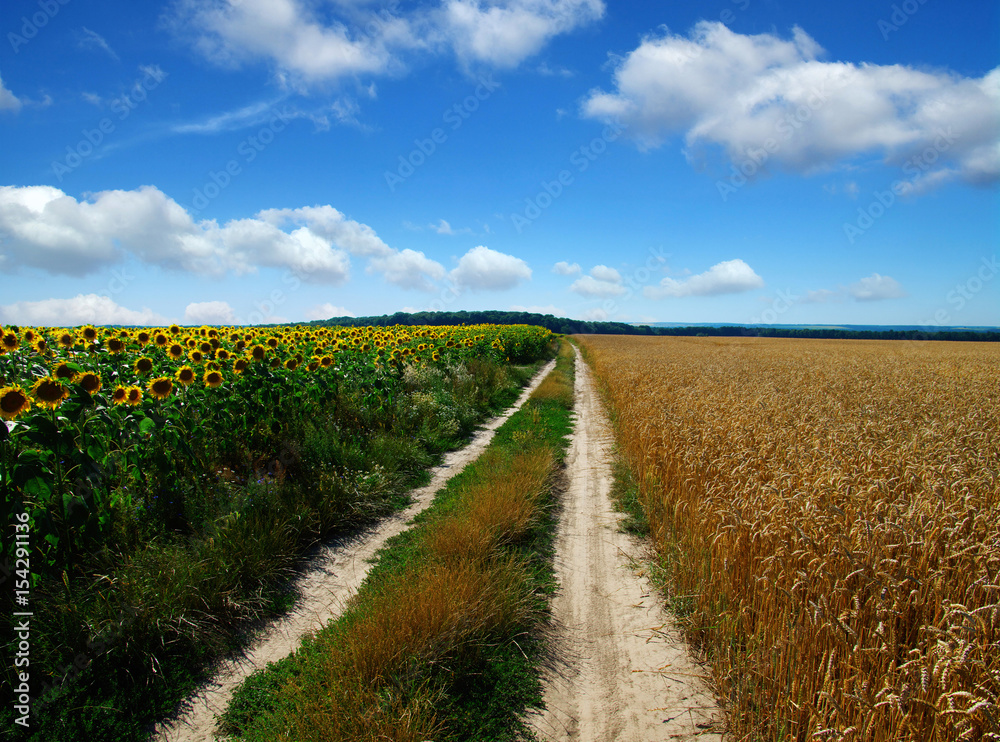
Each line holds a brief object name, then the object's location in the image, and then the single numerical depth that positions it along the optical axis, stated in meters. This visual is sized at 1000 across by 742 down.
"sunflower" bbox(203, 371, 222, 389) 5.95
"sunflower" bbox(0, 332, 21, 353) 4.75
